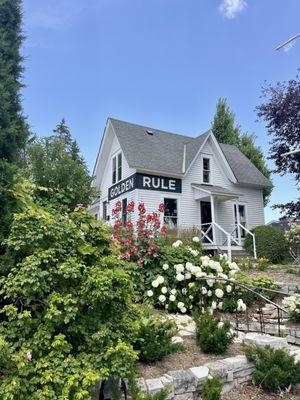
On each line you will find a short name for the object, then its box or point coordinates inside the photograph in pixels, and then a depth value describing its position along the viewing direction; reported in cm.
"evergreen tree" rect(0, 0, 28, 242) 283
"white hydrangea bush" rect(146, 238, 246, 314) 508
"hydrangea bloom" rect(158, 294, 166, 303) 483
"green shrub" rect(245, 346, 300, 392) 299
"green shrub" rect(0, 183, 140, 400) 211
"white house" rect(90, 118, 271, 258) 1425
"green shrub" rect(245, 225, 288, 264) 1321
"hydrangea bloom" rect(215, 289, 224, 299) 496
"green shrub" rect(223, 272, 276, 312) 557
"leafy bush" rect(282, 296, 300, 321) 495
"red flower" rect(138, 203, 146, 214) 604
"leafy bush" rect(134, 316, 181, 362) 316
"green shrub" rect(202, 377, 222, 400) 260
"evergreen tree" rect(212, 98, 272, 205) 2670
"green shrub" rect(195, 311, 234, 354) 352
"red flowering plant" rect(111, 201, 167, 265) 568
